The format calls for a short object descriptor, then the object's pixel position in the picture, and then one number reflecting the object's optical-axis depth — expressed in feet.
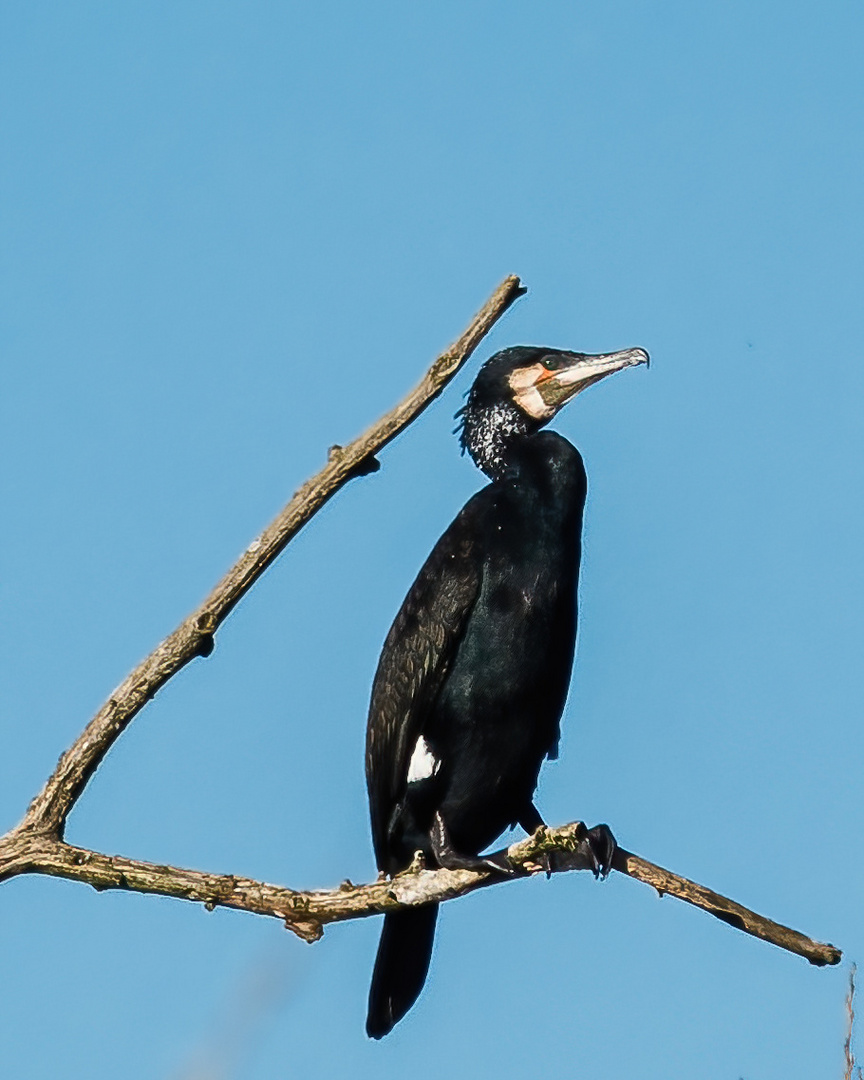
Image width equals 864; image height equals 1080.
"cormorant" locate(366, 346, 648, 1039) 35.88
